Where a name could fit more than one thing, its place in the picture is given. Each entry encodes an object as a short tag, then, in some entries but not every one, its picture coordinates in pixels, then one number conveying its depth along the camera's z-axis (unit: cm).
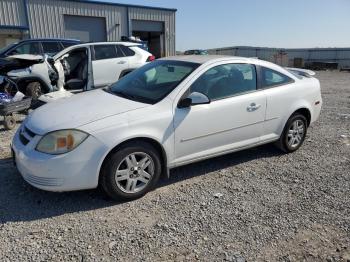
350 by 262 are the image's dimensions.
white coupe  329
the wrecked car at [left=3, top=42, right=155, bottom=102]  814
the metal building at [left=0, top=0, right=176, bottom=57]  1878
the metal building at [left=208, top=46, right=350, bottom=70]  3219
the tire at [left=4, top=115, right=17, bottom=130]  636
